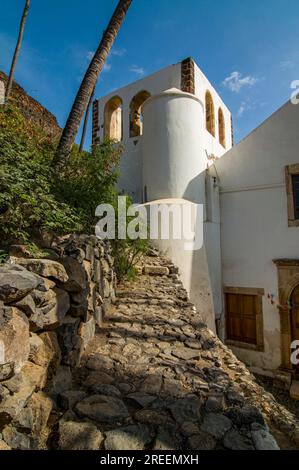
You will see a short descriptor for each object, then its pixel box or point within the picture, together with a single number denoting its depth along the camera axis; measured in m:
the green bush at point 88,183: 4.55
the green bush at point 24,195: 2.79
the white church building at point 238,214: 7.79
